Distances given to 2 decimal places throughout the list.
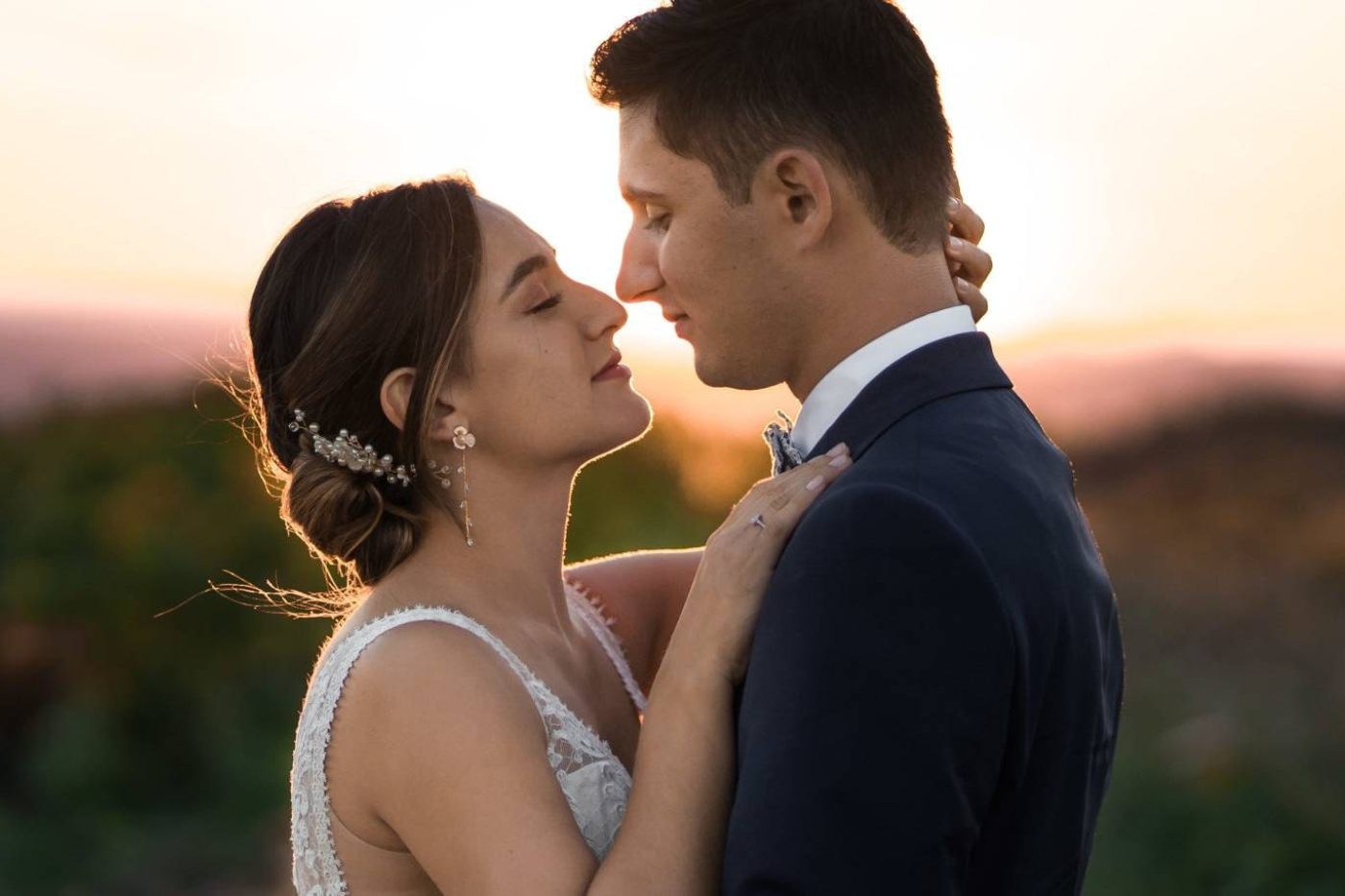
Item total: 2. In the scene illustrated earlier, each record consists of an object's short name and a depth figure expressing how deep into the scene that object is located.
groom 1.64
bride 1.89
